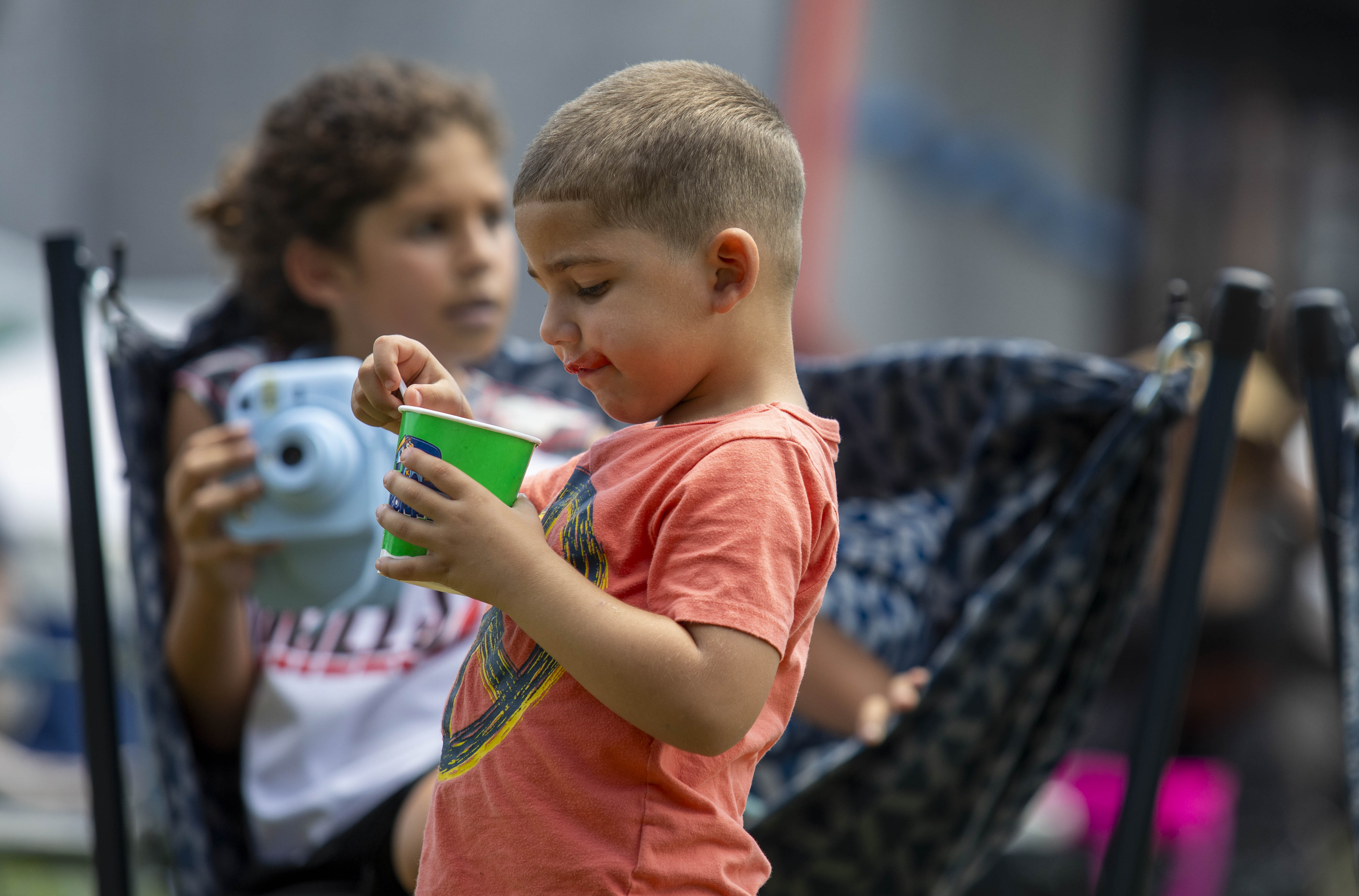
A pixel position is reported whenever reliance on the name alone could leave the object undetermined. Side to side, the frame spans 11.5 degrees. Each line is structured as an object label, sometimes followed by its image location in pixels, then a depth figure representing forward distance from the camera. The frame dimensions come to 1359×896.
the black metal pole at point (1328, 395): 4.57
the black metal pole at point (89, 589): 4.46
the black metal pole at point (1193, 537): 4.45
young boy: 3.80
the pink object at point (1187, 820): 7.95
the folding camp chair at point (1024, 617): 4.48
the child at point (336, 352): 4.46
